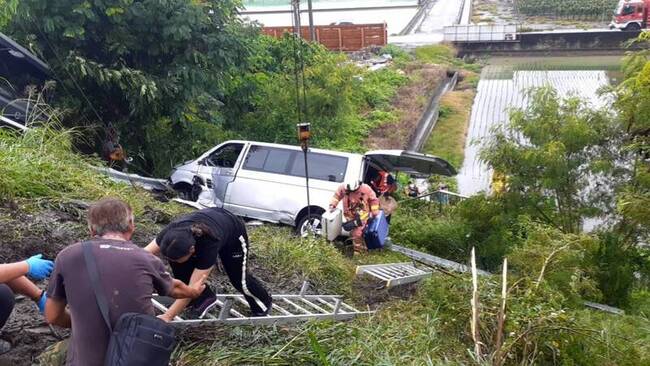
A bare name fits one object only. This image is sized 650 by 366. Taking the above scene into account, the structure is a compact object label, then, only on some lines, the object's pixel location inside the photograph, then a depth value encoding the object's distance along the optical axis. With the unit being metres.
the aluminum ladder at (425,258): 9.27
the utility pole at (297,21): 14.79
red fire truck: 33.94
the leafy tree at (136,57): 11.55
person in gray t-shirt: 3.20
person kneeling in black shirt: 4.06
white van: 10.27
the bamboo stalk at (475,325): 3.97
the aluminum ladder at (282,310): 4.76
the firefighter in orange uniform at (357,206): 9.45
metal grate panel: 7.56
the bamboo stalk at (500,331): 3.95
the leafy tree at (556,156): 9.65
